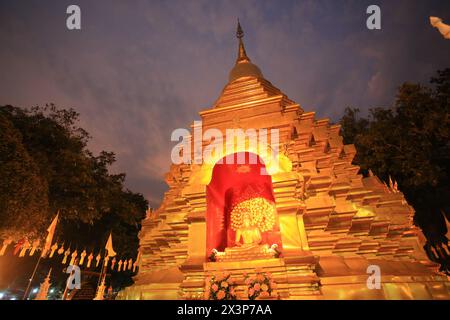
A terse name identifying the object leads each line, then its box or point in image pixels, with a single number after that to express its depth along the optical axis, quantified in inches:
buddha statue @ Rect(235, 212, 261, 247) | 289.9
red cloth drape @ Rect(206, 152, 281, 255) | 295.9
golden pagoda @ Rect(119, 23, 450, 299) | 228.7
